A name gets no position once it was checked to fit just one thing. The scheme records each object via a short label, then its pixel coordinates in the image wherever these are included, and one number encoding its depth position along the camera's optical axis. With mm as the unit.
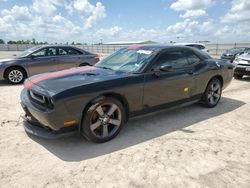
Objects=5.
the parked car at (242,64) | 9145
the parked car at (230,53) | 17488
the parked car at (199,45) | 17906
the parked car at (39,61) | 8375
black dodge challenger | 3297
